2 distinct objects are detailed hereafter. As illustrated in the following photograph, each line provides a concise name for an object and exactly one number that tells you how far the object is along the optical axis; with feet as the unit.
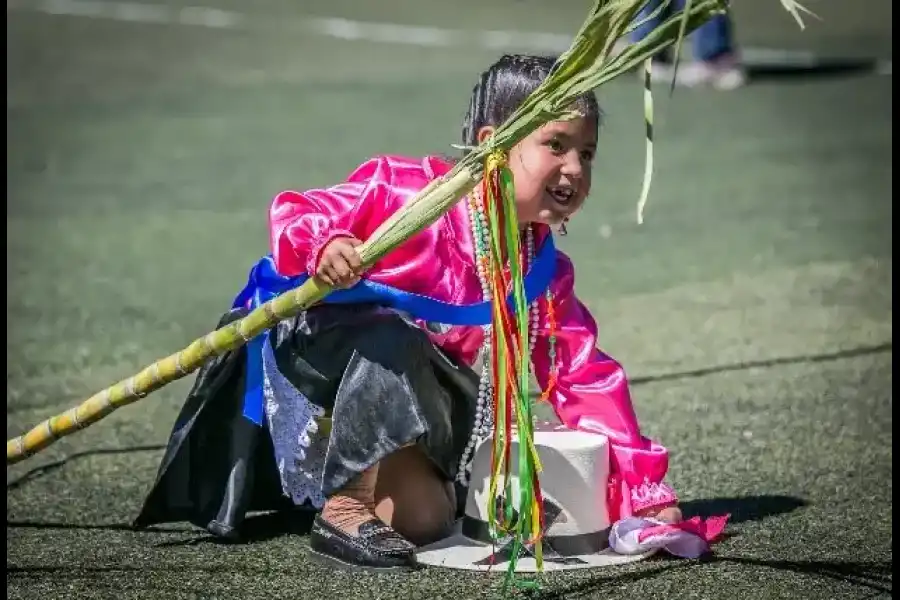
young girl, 19.08
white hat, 19.44
